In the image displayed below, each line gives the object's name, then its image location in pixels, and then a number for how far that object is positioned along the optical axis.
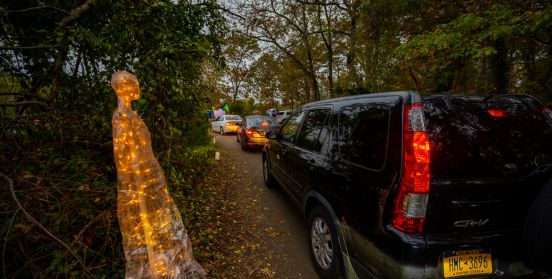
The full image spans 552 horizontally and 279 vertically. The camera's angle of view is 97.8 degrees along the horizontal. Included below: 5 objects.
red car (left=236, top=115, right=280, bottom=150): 9.94
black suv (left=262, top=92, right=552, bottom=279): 1.57
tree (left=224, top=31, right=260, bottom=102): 31.21
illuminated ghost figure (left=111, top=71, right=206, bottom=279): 2.07
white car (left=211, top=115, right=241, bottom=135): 18.02
